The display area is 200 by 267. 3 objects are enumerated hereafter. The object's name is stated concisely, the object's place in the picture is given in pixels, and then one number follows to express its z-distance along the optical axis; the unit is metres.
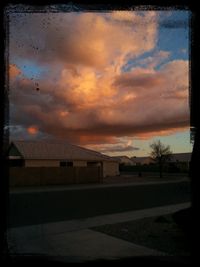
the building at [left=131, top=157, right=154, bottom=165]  48.32
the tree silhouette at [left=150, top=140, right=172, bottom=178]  28.46
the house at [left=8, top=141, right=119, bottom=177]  18.48
